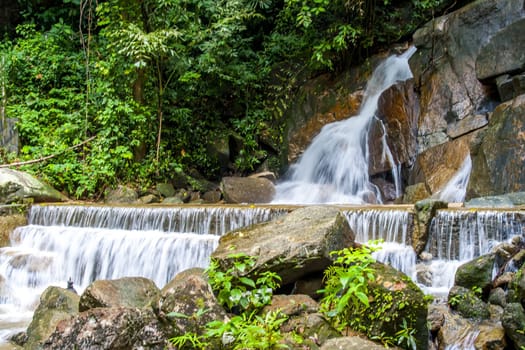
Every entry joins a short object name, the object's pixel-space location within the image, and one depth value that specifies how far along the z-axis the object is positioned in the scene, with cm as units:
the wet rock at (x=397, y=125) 908
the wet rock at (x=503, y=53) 729
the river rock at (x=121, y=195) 938
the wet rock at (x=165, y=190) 987
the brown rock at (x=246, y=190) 910
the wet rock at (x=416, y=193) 795
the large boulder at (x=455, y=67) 848
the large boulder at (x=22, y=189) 807
